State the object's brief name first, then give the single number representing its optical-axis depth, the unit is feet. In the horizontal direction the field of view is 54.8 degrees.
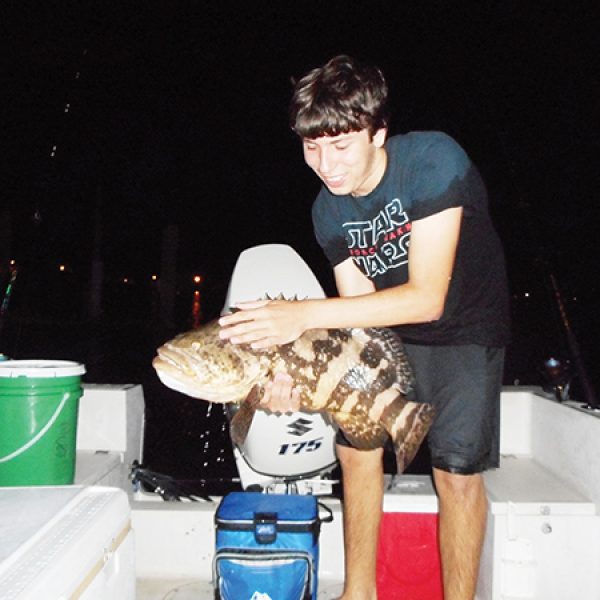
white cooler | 4.99
